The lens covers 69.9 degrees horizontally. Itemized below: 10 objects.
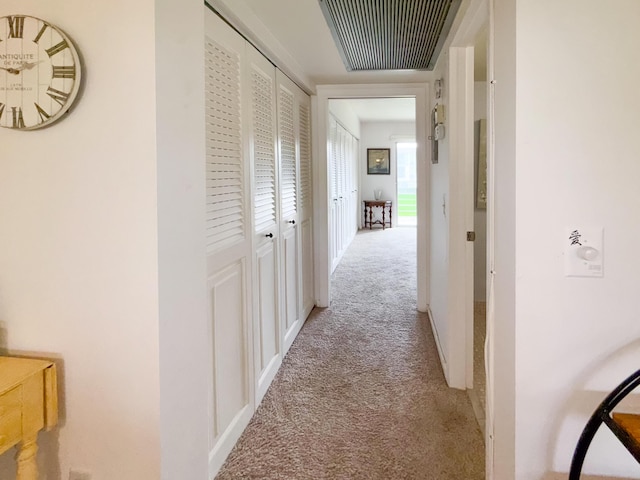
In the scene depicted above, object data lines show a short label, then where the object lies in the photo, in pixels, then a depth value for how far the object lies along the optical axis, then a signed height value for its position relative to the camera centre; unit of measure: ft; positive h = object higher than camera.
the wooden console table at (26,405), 3.53 -1.55
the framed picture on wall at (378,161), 32.50 +3.64
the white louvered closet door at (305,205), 11.79 +0.22
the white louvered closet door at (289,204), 9.80 +0.20
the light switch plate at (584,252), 3.79 -0.35
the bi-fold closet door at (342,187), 19.42 +1.27
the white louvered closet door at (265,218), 7.83 -0.09
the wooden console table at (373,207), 32.53 +0.16
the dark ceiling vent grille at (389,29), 6.93 +3.19
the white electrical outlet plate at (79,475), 4.19 -2.38
